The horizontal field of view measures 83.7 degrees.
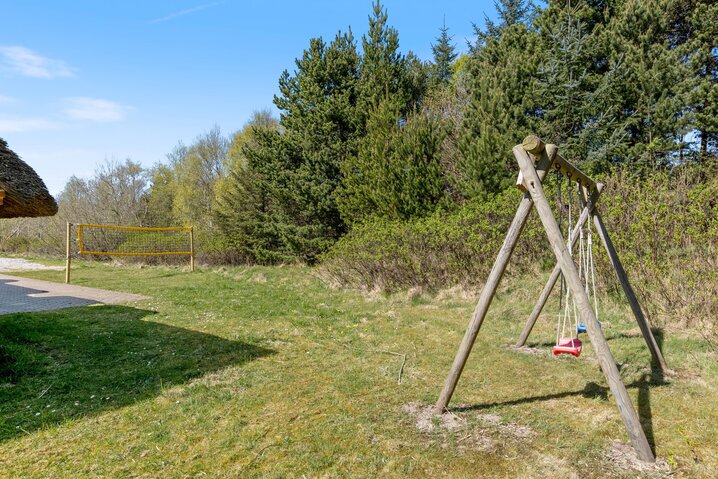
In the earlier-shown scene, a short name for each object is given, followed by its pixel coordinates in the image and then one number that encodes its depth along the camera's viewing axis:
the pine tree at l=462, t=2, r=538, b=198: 8.84
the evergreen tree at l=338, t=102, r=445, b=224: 9.69
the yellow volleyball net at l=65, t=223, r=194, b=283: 17.92
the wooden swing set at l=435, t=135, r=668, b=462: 2.64
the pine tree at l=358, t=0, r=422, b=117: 12.43
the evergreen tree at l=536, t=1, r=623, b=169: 8.98
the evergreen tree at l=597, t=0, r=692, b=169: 9.09
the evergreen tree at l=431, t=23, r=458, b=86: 21.17
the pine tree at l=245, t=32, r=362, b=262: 13.83
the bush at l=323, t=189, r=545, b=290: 7.58
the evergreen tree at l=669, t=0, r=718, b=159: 9.10
